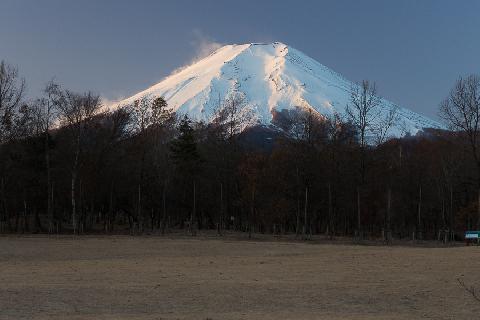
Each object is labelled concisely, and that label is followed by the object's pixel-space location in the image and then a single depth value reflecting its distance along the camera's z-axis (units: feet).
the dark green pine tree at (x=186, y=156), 188.03
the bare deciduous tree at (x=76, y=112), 164.19
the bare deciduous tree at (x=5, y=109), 163.32
